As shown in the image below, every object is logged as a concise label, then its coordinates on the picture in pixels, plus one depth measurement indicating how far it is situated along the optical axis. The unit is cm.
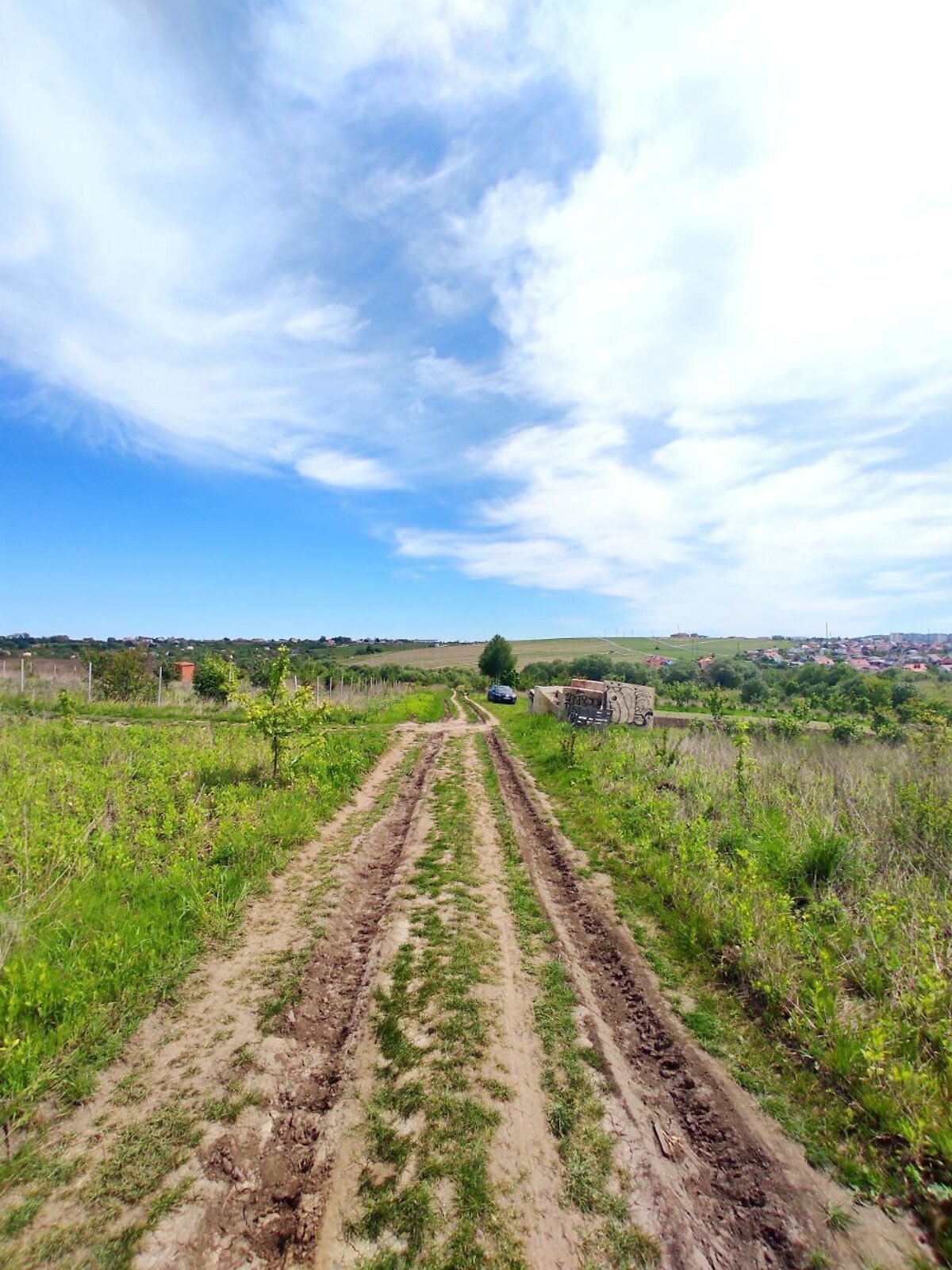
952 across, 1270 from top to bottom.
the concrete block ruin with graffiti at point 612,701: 2588
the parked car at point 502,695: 4522
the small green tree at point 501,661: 6631
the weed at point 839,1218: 269
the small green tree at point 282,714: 979
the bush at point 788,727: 1836
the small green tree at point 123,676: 2798
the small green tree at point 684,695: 4956
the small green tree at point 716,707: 2065
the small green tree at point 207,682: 2941
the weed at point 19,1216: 246
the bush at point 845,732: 1781
